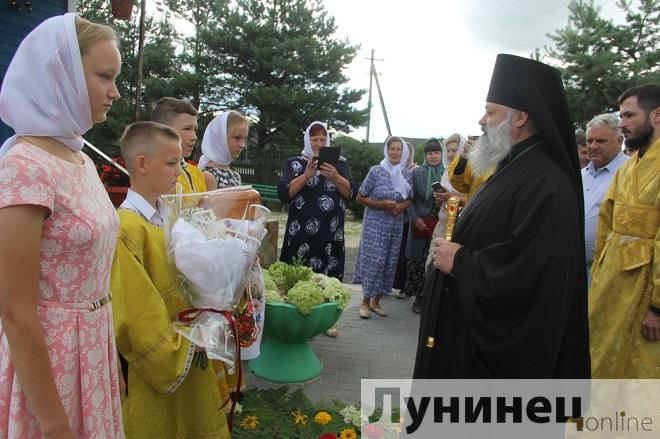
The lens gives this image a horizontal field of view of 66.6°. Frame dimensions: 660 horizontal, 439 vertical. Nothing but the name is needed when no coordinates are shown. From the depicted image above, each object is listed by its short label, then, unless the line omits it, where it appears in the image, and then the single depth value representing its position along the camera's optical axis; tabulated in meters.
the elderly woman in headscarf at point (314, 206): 4.81
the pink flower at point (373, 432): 2.91
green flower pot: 3.81
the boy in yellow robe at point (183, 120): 3.27
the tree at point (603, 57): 18.12
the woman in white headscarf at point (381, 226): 5.76
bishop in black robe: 2.06
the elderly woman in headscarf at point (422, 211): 6.07
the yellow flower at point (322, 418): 3.13
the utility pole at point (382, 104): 29.55
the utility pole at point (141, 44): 10.53
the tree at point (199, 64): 22.28
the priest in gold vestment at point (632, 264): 3.13
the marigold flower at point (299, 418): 3.17
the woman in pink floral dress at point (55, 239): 1.29
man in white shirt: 4.11
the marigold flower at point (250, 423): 3.05
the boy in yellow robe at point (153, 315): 2.01
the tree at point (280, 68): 21.95
